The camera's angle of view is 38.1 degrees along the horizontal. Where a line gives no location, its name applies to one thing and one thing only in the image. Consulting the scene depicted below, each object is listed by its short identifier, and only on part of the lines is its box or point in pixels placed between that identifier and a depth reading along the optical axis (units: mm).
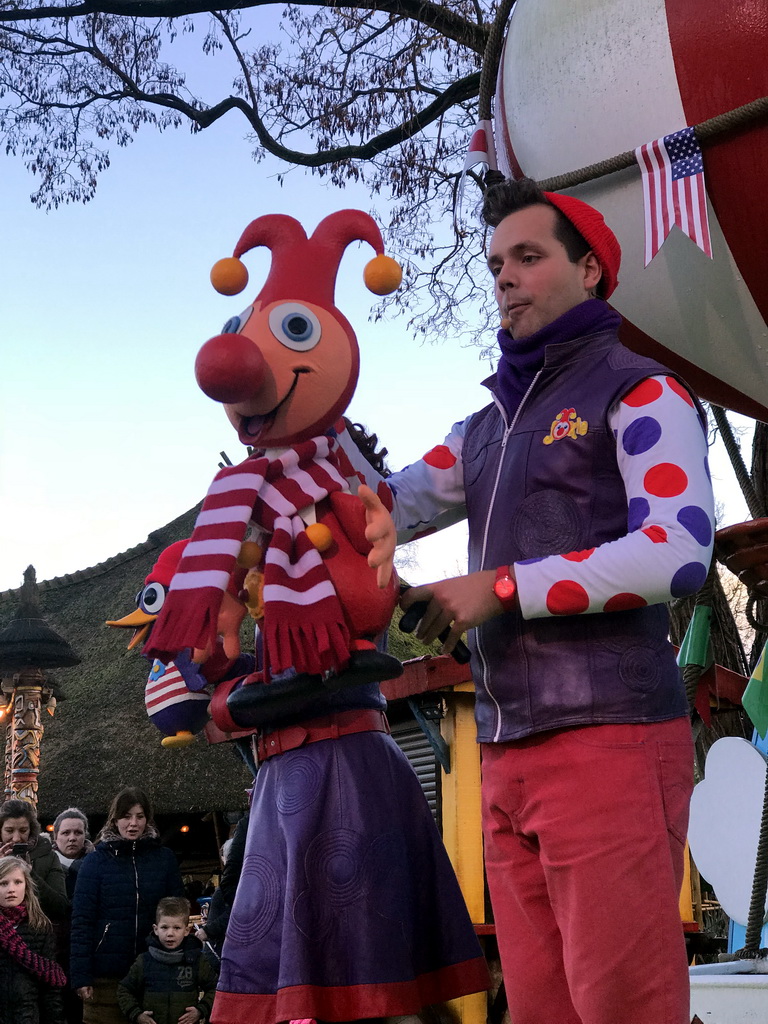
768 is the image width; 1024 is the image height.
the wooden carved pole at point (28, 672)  9203
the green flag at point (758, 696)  3014
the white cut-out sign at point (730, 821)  3098
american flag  2105
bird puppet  2346
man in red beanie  1664
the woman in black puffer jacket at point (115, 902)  5004
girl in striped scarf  4824
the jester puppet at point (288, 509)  1918
